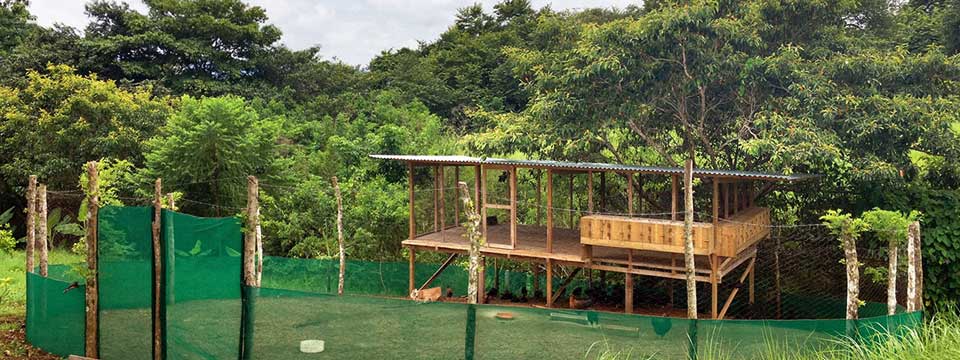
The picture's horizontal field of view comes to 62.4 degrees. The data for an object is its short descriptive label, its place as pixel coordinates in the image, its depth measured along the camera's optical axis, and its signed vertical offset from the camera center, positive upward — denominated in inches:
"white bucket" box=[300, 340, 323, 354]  287.1 -57.8
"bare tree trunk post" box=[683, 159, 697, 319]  407.9 -34.4
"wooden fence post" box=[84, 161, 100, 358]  320.5 -37.8
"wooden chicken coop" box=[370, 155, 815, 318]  542.0 -32.9
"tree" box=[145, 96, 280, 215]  774.5 +35.4
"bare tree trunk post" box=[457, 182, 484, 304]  345.7 -24.8
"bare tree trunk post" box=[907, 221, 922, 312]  388.8 -39.9
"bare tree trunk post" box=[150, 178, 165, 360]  299.1 -38.7
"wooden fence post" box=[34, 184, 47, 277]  375.9 -18.8
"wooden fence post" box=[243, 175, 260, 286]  309.3 -18.2
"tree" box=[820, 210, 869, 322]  364.2 -37.1
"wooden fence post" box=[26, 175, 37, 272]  388.2 -13.8
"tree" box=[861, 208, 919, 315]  399.2 -22.7
